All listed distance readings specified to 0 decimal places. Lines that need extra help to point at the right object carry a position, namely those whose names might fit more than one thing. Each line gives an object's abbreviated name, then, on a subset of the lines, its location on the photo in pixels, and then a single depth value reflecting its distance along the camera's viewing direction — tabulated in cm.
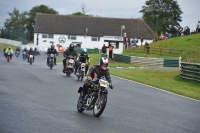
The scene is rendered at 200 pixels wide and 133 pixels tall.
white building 11256
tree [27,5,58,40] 14388
